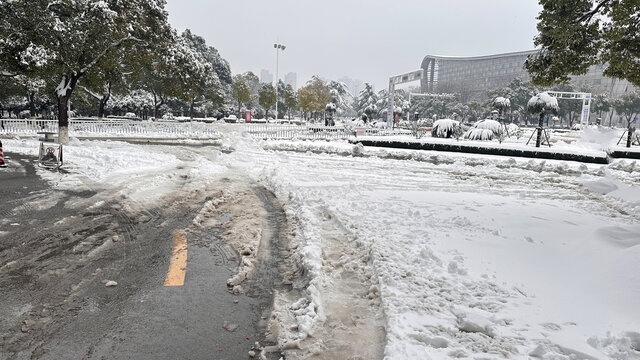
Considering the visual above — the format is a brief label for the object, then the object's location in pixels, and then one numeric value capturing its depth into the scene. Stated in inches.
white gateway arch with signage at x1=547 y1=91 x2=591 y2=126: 1906.6
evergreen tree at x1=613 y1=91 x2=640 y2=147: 2341.3
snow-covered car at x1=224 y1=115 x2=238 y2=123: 2119.8
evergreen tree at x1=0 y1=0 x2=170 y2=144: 597.9
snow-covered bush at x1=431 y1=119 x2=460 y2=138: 1106.1
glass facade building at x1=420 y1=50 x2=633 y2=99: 3754.9
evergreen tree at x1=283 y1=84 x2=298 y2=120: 2682.1
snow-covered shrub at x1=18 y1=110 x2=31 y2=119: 1827.6
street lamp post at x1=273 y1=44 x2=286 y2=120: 1487.5
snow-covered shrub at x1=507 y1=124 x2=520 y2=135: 1442.2
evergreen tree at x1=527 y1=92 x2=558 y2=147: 964.6
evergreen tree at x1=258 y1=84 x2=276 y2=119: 2367.1
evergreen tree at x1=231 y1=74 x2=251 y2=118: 2310.5
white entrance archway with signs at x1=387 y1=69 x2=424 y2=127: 1421.0
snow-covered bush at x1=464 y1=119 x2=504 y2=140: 1037.2
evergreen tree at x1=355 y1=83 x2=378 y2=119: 3070.9
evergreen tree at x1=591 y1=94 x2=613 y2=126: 2552.9
